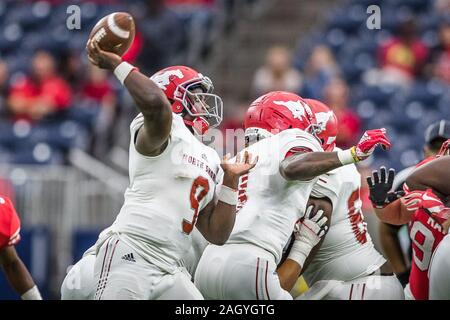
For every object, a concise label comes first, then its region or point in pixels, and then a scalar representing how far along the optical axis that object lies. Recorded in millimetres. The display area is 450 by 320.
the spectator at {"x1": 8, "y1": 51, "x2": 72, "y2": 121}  13383
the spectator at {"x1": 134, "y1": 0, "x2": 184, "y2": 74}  13711
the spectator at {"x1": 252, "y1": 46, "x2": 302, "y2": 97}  12742
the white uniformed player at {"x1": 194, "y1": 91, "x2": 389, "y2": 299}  5934
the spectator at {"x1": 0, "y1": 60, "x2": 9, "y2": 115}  13828
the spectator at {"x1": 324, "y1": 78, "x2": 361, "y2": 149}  11594
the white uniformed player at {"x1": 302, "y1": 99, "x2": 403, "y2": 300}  6695
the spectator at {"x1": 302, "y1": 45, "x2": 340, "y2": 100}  12586
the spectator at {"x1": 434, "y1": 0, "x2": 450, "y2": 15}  13352
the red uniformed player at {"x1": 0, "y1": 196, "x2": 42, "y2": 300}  6645
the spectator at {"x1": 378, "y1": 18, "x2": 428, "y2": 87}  13094
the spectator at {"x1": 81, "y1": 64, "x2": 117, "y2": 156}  12875
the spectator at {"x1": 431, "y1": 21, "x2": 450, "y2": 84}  12797
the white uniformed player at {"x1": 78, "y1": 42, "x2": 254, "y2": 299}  5637
